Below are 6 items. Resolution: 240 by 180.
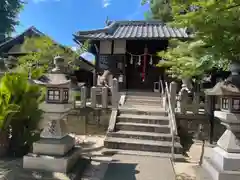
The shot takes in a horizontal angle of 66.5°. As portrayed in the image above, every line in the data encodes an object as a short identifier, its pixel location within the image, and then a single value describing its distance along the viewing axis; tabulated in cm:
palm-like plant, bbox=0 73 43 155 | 481
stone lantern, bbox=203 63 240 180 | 391
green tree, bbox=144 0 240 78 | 321
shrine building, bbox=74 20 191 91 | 1123
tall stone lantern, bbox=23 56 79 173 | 431
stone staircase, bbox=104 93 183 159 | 680
